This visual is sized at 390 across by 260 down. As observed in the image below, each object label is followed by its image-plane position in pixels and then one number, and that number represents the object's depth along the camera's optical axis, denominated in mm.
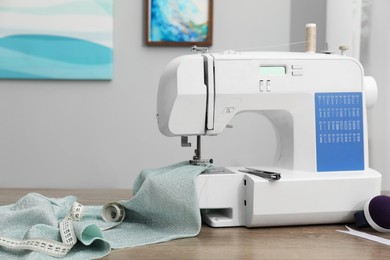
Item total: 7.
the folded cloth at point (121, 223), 1377
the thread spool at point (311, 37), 1636
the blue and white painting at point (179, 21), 2282
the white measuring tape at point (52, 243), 1360
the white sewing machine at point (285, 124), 1526
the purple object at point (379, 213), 1493
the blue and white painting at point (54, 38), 2267
